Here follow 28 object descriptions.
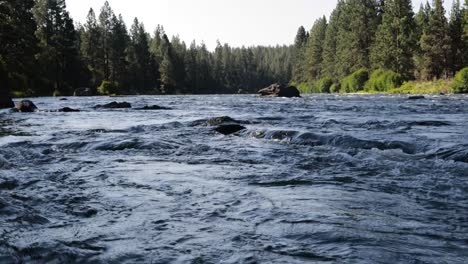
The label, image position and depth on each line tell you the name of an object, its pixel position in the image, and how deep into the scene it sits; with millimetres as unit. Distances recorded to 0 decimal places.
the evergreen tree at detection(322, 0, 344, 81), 94312
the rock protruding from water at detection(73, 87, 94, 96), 56188
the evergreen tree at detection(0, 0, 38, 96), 44969
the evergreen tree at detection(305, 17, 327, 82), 105438
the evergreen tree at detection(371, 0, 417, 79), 66188
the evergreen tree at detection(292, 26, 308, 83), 116725
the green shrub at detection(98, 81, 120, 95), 65631
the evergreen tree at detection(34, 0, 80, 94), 61719
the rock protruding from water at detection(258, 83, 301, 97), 48969
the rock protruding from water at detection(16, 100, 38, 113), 24297
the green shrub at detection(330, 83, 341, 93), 78562
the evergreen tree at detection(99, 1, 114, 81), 82438
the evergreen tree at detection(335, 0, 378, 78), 81062
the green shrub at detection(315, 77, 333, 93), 85562
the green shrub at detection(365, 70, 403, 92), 60062
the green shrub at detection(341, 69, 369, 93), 68125
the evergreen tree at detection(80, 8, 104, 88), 80875
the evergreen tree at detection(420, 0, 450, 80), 59125
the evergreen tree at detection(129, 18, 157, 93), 90500
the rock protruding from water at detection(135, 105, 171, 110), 26738
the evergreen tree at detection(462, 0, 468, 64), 59359
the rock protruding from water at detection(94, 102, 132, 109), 27697
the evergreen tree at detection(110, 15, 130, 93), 83688
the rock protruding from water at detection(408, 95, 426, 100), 34906
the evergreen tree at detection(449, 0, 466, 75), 60531
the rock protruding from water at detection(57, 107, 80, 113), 24125
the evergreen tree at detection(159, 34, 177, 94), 99438
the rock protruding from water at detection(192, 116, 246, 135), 13875
